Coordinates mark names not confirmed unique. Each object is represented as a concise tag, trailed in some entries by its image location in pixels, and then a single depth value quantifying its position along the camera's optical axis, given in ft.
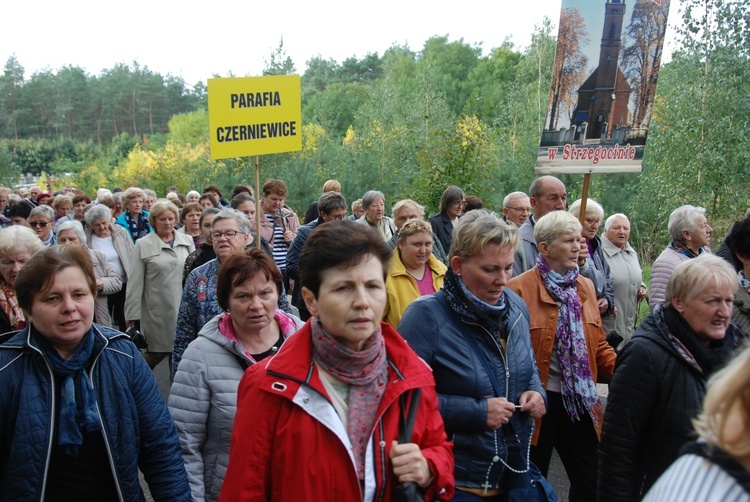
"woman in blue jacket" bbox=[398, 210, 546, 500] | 9.13
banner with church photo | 15.24
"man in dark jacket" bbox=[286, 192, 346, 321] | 21.53
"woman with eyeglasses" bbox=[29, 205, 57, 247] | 21.65
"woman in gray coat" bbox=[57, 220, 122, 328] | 19.45
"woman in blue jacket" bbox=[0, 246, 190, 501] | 7.81
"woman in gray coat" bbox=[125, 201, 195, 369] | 19.53
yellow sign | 18.85
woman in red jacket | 6.45
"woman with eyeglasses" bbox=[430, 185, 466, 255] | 24.78
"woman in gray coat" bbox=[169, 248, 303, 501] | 9.54
